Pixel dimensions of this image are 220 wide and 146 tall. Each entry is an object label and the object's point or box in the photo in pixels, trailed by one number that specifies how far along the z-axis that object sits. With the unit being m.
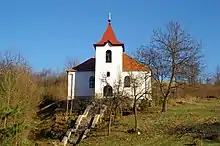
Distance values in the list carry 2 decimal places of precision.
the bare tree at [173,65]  30.61
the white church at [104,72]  35.53
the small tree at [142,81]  32.10
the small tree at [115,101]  27.92
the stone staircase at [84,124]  25.42
